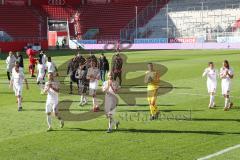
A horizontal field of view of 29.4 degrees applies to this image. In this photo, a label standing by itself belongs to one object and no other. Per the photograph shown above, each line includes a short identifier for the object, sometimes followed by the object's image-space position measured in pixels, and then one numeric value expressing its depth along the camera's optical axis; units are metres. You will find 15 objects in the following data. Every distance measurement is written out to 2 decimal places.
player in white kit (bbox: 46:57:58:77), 23.87
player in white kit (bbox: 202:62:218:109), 18.48
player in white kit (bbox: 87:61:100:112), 18.92
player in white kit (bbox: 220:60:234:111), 17.94
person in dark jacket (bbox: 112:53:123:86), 25.36
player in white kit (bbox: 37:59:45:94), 25.16
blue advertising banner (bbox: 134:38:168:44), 71.49
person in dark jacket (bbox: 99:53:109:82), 27.95
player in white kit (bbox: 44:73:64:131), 14.62
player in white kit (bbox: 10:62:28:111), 18.52
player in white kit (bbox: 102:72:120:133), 14.30
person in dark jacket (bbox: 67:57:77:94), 22.64
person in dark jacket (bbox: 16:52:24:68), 28.03
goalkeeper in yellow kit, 16.17
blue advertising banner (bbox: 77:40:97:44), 75.06
